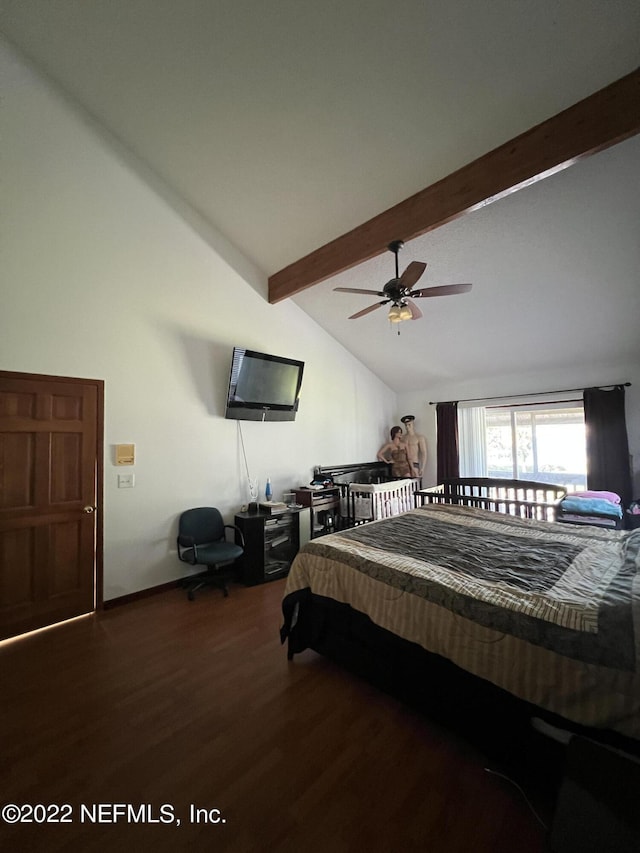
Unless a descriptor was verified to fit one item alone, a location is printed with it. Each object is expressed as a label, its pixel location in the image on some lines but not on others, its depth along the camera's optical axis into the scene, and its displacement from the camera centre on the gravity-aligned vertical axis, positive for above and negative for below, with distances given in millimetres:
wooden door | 2533 -377
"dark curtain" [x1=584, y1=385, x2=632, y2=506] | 4105 -41
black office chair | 3100 -953
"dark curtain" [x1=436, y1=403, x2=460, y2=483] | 5512 +15
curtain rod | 4178 +649
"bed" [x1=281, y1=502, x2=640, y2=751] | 1218 -756
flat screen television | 3605 +658
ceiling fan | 2574 +1185
